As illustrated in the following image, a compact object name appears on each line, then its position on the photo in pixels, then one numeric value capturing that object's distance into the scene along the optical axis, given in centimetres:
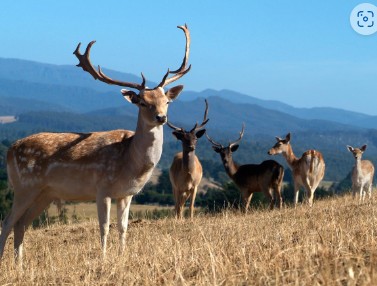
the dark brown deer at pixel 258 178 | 1778
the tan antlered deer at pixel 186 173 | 1520
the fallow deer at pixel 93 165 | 873
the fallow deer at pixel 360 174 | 2025
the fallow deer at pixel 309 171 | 1766
